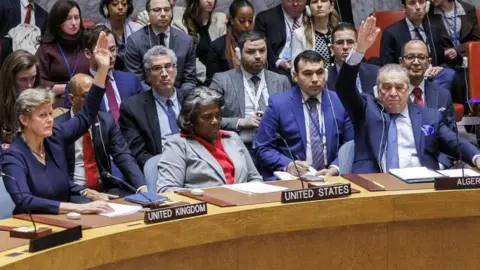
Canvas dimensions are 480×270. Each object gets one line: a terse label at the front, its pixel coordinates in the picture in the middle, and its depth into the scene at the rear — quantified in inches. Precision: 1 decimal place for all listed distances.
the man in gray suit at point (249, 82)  333.2
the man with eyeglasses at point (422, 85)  323.7
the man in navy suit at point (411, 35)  384.1
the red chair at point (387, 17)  432.0
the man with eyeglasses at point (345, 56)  340.1
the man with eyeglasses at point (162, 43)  352.5
